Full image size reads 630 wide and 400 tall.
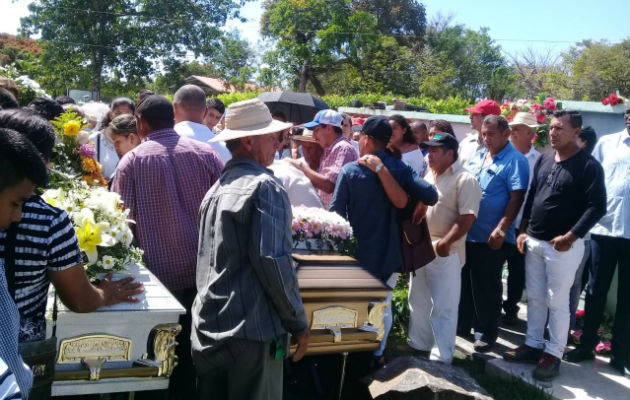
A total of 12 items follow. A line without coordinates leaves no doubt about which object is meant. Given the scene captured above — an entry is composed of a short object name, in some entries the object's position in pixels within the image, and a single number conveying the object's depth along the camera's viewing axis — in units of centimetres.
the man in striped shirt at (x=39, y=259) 224
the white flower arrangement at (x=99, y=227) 282
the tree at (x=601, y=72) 3256
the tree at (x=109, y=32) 3250
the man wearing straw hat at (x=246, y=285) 258
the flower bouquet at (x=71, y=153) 359
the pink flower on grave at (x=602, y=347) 539
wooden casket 328
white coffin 257
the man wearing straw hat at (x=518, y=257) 629
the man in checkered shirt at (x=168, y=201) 355
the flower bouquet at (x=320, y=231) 369
